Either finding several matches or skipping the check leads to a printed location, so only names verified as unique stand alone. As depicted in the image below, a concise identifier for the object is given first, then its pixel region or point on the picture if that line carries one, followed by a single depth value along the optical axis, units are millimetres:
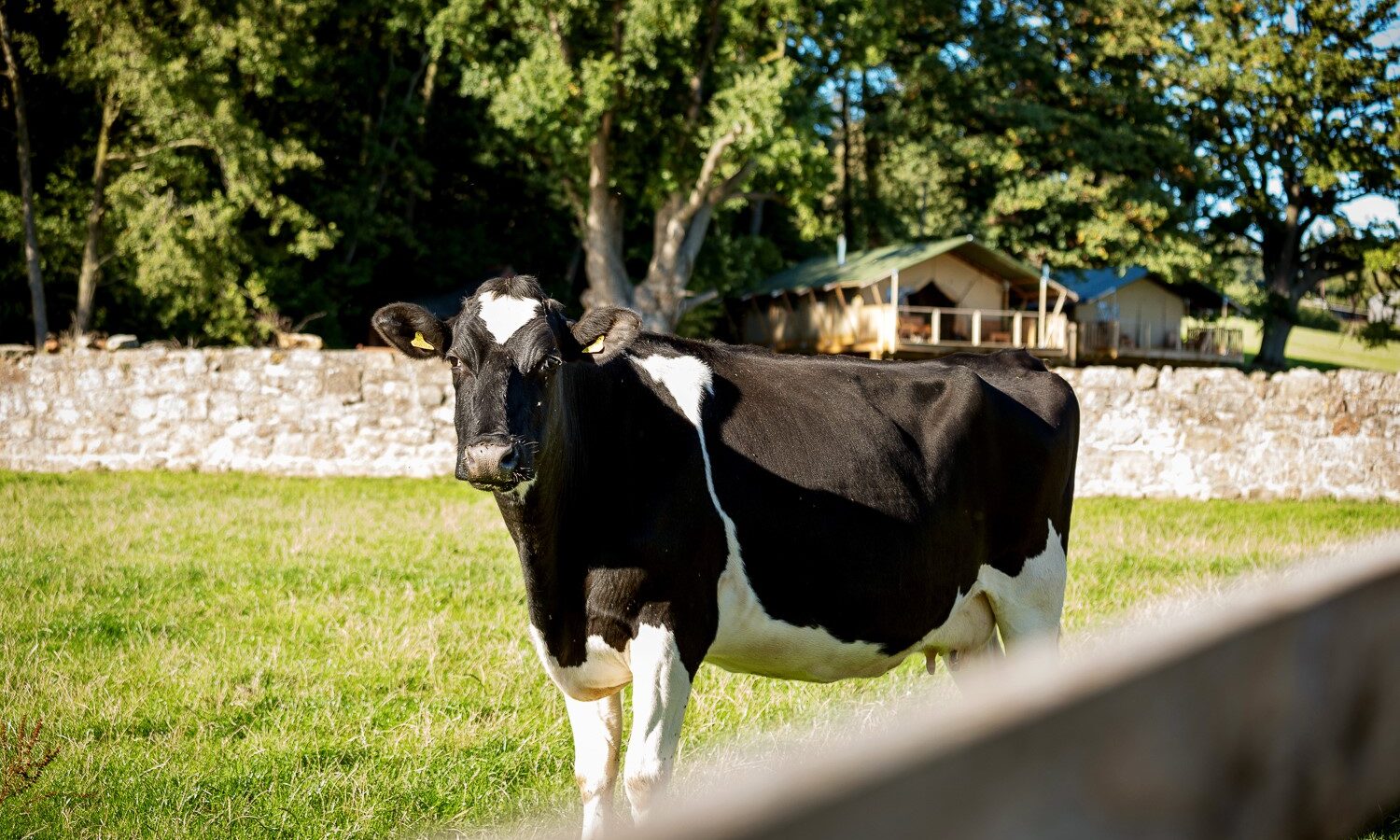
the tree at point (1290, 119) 34719
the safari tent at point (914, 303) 34656
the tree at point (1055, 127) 34750
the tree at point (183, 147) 22844
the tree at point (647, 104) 22797
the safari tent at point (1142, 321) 40219
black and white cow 3619
